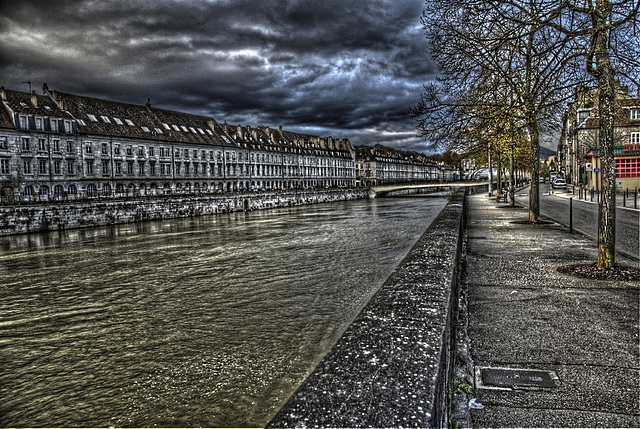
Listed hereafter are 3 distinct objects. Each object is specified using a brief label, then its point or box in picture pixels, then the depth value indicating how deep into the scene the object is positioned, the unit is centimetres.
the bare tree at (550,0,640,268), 709
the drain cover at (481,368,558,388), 375
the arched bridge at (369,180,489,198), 7832
